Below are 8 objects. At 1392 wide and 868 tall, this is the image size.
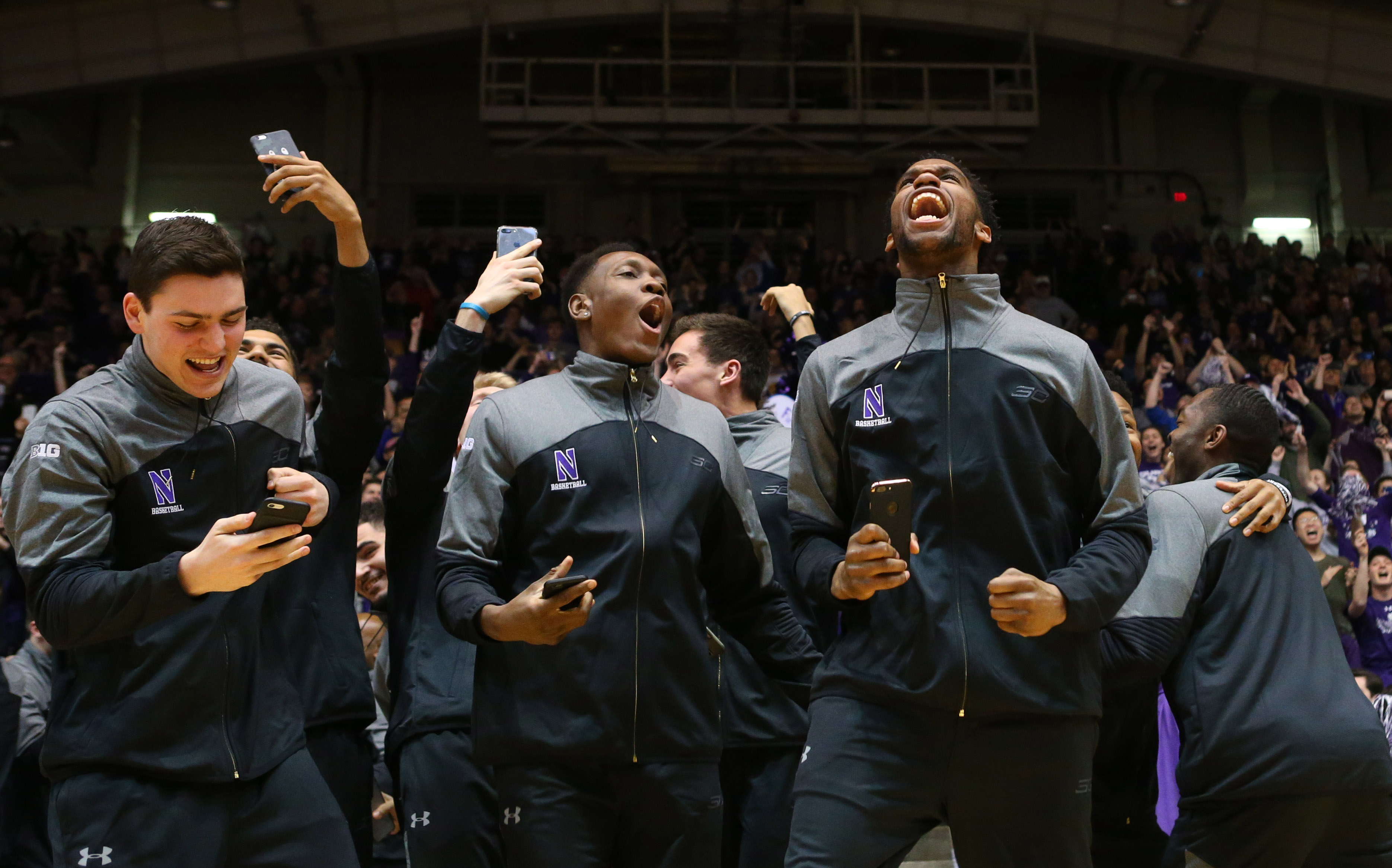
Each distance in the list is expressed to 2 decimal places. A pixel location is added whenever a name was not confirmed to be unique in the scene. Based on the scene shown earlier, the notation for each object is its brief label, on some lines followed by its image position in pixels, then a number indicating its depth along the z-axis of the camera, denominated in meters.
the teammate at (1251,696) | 3.32
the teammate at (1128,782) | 3.93
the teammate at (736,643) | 3.84
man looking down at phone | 2.62
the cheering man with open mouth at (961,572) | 2.64
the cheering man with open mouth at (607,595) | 2.85
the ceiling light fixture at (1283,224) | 20.34
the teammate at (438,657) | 3.46
